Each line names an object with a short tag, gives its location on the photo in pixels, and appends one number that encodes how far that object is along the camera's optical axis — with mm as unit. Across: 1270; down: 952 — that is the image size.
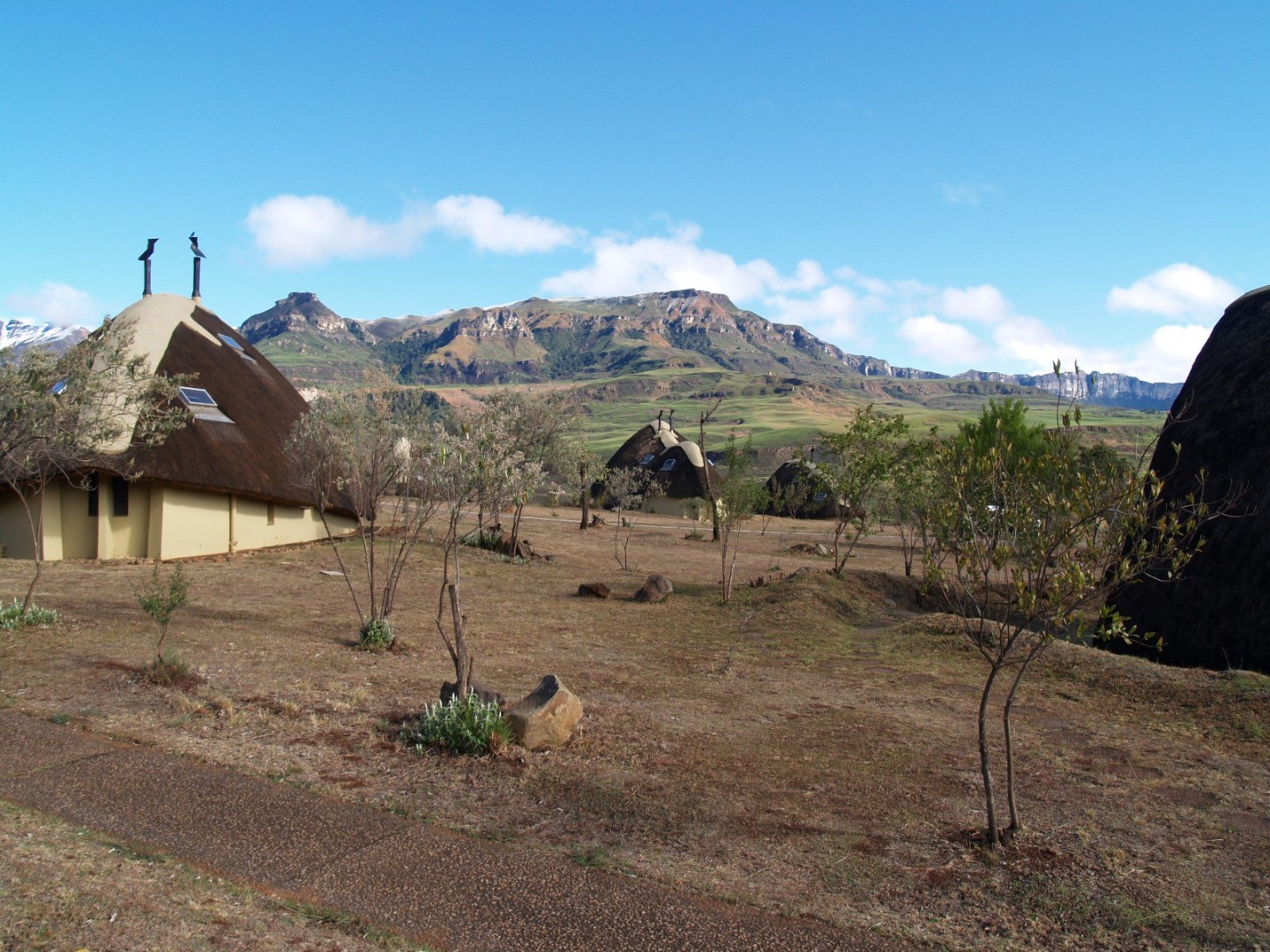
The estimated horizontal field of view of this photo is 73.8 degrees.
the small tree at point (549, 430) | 30328
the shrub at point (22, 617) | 12672
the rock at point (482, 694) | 9209
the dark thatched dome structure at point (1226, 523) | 13625
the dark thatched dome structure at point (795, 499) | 51688
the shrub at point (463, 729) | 8469
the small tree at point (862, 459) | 23578
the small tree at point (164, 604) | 10727
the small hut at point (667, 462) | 51719
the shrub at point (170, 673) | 10188
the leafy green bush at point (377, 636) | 13211
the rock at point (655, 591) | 20141
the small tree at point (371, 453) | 13258
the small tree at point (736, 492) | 20875
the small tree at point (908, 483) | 21219
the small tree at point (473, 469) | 9969
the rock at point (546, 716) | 8625
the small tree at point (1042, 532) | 6172
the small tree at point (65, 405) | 11703
